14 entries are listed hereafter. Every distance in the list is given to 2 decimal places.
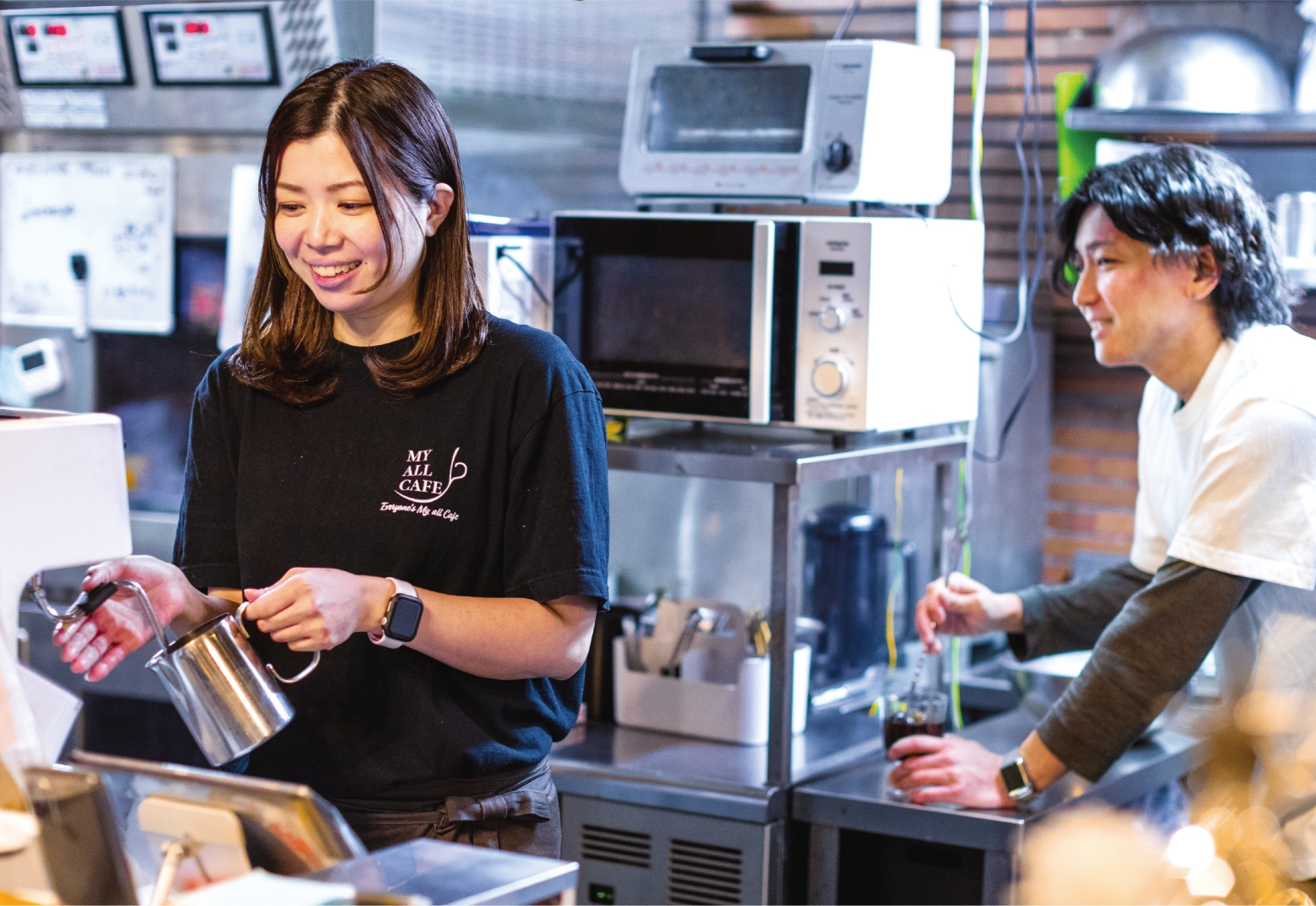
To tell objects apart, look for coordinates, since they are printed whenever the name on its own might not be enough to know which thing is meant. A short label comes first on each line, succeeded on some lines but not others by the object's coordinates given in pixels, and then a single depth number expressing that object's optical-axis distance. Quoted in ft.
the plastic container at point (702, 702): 8.52
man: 6.68
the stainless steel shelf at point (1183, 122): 10.18
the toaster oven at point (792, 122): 8.34
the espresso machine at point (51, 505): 3.87
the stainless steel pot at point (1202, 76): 10.23
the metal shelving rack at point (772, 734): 7.72
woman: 5.03
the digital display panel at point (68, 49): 11.02
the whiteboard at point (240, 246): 10.80
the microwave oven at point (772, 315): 7.88
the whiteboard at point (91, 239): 11.40
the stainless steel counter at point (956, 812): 7.30
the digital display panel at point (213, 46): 10.41
